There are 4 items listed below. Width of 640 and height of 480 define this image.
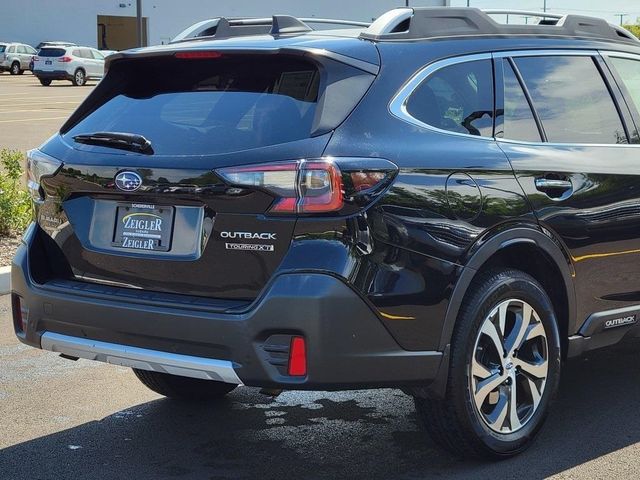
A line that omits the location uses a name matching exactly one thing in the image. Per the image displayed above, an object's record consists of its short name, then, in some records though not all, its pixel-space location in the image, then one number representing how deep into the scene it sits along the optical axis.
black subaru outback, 3.79
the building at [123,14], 65.06
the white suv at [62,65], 44.78
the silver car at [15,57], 53.75
